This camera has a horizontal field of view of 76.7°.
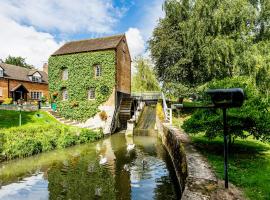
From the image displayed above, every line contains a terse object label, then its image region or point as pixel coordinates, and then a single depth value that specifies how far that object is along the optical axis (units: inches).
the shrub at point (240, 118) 253.9
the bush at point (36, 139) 399.2
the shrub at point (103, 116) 760.4
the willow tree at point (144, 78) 1208.5
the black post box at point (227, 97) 136.9
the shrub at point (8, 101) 919.5
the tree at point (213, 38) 608.6
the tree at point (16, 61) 2003.4
